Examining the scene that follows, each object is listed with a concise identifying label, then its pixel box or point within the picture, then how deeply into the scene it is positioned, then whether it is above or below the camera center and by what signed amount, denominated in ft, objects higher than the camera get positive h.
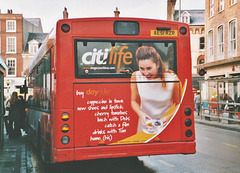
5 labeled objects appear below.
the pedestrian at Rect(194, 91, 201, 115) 89.24 -2.58
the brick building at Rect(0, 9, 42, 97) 174.60 +28.33
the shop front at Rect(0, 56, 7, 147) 35.58 -1.02
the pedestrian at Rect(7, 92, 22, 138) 43.50 -2.85
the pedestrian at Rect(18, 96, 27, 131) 43.92 -2.29
